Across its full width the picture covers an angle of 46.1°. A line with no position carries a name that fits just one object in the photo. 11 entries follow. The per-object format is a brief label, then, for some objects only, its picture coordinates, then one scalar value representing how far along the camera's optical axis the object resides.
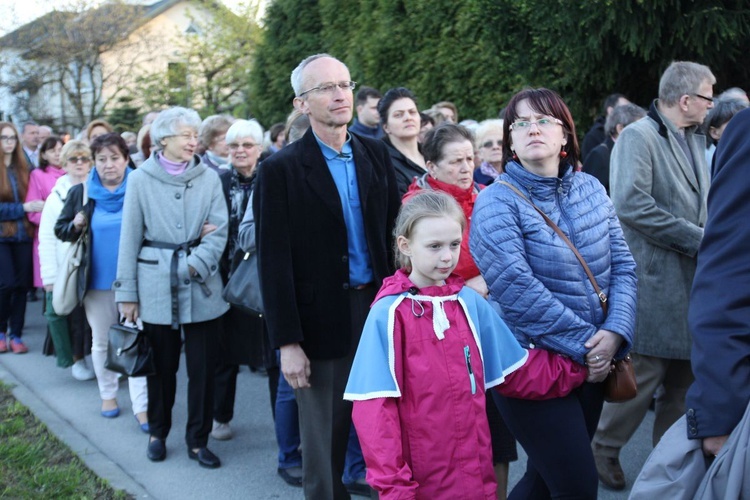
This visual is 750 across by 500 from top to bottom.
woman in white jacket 7.73
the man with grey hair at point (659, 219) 4.98
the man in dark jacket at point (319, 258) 3.96
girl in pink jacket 3.16
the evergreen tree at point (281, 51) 18.59
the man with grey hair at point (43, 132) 13.84
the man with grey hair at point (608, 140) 6.82
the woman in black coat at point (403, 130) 5.93
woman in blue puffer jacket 3.40
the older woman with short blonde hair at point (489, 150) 7.04
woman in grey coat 5.72
